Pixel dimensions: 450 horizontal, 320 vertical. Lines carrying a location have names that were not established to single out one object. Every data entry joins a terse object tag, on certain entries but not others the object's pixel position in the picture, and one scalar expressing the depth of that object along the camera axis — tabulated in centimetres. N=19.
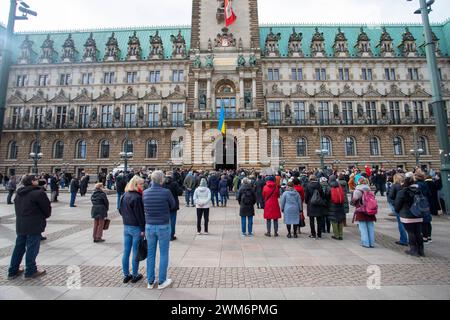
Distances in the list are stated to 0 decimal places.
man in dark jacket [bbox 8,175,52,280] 499
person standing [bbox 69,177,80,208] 1480
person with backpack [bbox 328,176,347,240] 791
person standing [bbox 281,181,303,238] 820
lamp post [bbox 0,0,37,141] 865
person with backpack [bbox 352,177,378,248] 705
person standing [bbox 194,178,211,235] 839
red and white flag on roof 3569
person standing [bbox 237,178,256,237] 842
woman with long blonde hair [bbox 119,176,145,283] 462
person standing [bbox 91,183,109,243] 777
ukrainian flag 2650
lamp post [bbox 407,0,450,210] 1148
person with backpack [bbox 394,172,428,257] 629
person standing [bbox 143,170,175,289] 439
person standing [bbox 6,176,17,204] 1588
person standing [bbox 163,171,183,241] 786
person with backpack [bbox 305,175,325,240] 809
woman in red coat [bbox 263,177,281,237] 845
